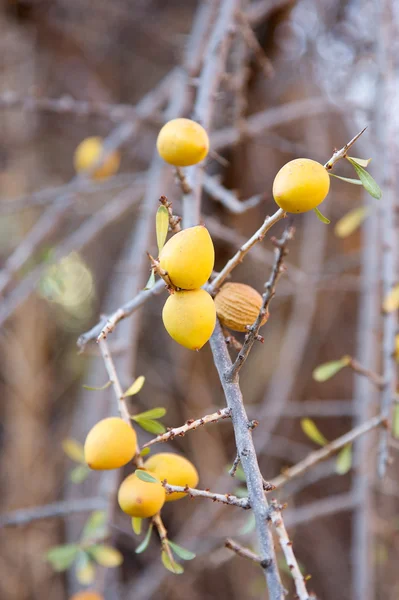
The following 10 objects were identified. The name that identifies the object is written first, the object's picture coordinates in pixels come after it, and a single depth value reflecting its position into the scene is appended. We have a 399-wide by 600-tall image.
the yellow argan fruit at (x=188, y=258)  0.76
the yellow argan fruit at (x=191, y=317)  0.77
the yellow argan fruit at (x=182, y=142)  0.82
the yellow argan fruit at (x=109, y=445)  0.81
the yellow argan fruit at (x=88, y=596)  0.91
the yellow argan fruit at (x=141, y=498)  0.80
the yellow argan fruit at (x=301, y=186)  0.76
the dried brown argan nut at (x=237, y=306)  0.81
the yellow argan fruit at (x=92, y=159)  1.27
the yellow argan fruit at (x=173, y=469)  0.81
